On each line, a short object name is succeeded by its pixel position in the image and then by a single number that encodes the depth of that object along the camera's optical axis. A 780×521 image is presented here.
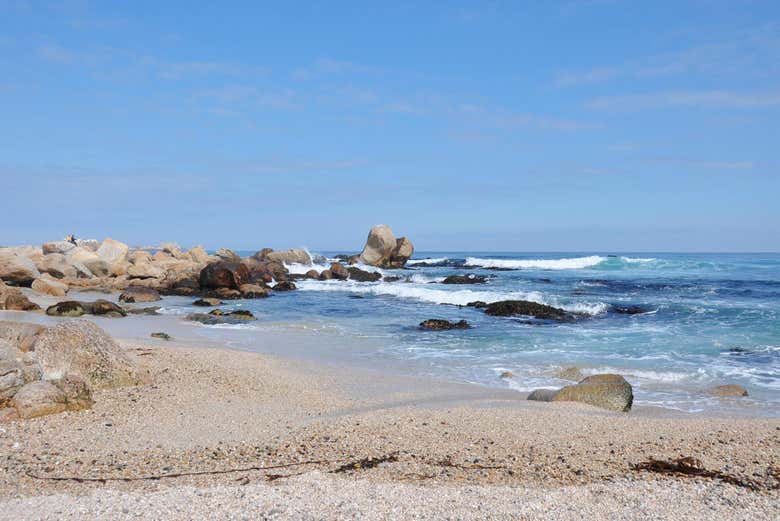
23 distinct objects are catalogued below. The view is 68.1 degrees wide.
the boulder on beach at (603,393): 7.61
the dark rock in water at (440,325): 16.09
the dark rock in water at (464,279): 33.81
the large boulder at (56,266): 26.64
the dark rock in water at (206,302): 21.42
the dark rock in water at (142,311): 18.17
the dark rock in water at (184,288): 25.34
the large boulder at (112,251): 30.62
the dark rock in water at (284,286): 29.61
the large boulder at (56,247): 33.75
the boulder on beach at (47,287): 21.44
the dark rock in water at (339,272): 37.51
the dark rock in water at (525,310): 18.69
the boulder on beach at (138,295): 21.91
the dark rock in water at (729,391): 8.71
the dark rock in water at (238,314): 18.06
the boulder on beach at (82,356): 7.31
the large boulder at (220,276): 25.92
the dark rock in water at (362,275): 36.03
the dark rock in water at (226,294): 25.19
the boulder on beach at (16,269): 22.44
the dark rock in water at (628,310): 19.50
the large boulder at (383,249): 47.31
